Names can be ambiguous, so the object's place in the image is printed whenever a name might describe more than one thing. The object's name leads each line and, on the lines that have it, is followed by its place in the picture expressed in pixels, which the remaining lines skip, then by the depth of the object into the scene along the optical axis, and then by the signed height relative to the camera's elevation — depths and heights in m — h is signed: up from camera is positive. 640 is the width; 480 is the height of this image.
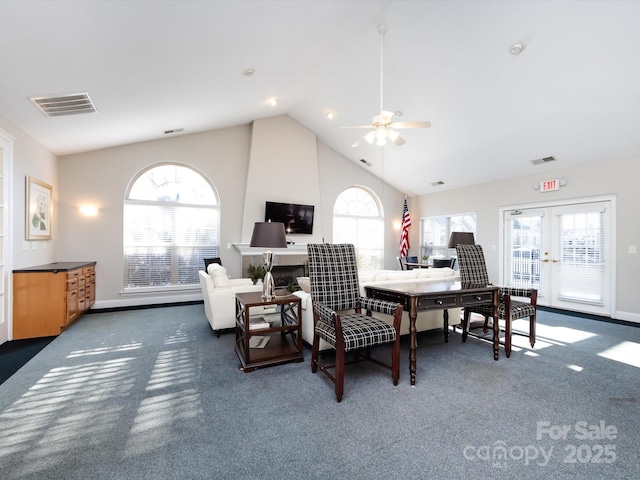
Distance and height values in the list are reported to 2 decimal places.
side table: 2.94 -1.10
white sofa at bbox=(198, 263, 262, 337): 3.87 -0.74
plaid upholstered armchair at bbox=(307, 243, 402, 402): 2.39 -0.66
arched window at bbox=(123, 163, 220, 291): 5.88 +0.26
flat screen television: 6.72 +0.56
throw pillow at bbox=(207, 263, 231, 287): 4.03 -0.50
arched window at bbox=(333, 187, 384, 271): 8.19 +0.44
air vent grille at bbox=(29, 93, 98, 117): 3.43 +1.62
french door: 5.14 -0.24
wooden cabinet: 3.77 -0.80
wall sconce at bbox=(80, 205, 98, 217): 5.45 +0.53
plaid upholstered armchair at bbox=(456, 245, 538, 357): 3.29 -0.63
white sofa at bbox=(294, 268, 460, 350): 3.33 -0.62
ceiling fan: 3.38 +1.32
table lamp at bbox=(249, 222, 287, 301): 3.20 +0.00
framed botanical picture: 4.16 +0.44
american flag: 8.45 +0.16
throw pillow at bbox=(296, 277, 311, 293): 3.43 -0.51
